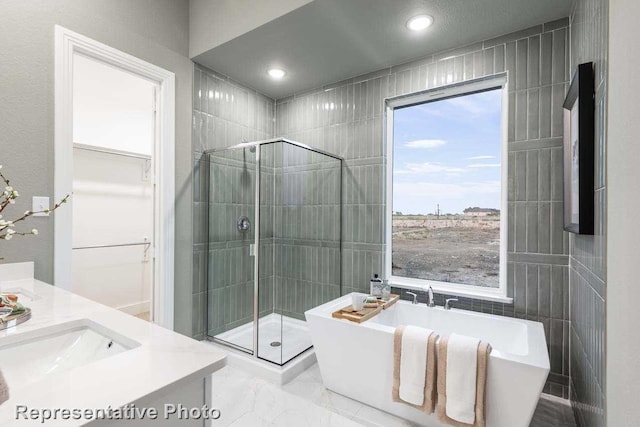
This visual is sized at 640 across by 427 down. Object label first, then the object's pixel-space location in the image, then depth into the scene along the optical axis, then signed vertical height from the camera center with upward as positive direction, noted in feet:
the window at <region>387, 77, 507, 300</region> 8.09 +0.69
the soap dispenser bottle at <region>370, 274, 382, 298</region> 8.66 -2.06
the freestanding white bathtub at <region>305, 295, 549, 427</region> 5.13 -2.77
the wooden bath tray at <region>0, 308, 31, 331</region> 3.46 -1.23
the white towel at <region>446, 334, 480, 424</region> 5.32 -2.83
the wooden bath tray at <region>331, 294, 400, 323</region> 6.98 -2.30
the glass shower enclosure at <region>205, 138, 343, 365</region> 8.75 -0.90
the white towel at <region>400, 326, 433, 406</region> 5.74 -2.79
